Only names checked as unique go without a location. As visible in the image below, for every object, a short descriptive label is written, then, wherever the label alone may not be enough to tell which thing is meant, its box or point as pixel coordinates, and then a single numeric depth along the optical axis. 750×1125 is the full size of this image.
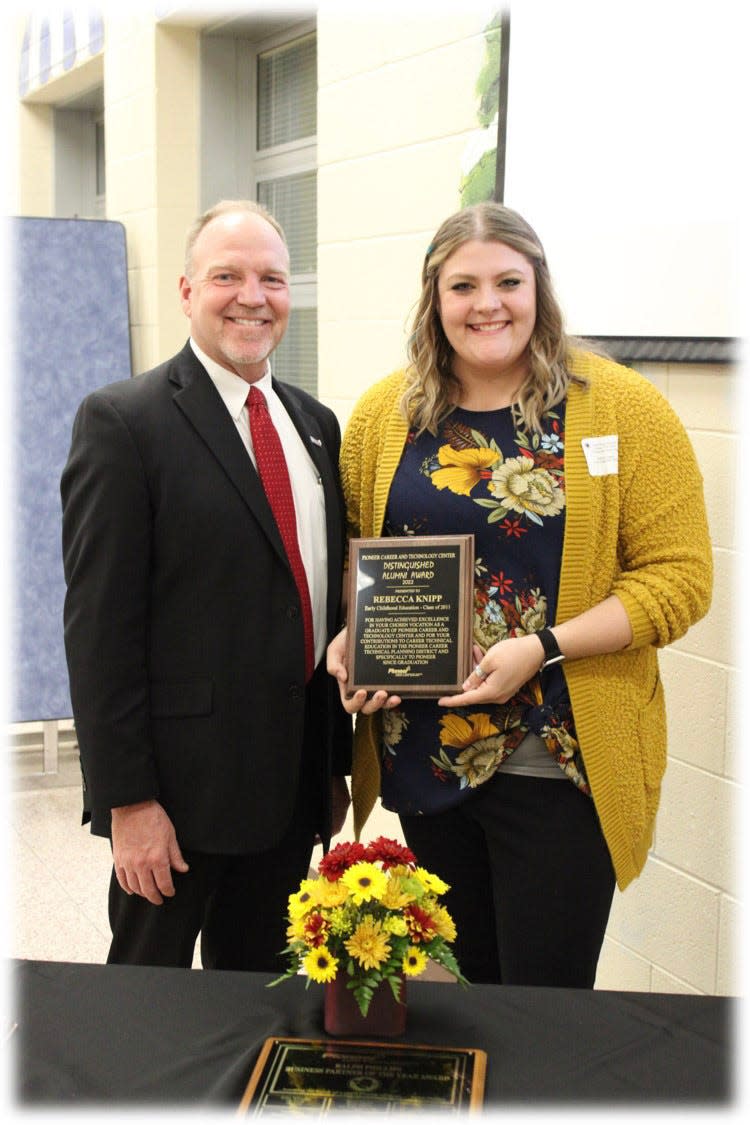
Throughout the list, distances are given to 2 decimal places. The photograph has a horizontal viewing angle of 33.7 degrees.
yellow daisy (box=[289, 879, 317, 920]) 1.37
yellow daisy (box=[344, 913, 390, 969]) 1.32
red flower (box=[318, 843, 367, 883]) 1.38
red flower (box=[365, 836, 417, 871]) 1.40
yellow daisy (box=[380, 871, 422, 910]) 1.35
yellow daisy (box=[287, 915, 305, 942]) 1.36
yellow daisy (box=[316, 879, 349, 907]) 1.35
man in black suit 1.92
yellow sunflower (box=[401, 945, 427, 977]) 1.33
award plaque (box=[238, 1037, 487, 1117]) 1.22
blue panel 4.72
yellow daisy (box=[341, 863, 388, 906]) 1.34
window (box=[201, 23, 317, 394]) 4.51
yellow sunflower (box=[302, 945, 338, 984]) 1.33
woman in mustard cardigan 1.90
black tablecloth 1.27
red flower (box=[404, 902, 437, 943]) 1.35
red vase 1.35
